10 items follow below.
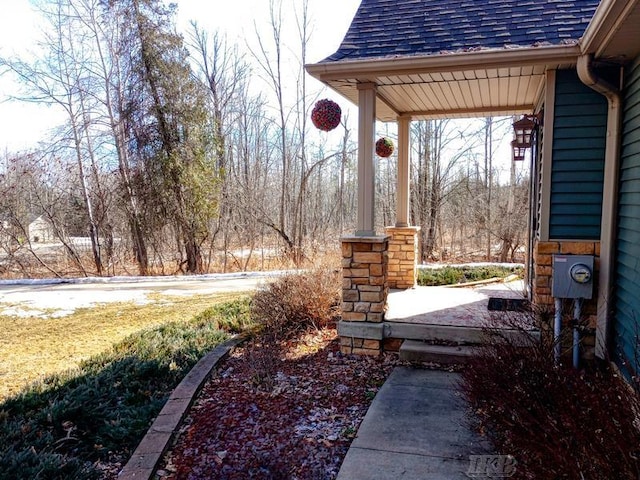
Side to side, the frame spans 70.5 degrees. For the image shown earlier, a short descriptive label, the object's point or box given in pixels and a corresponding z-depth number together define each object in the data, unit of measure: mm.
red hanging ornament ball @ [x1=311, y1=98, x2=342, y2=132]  4195
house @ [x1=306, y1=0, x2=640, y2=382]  3117
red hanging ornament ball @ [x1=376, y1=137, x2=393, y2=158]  5902
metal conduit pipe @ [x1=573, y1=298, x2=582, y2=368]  3241
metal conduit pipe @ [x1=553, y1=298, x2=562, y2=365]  3242
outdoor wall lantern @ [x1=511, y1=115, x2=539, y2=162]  4488
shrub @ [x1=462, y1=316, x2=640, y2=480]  1545
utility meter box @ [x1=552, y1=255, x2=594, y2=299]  3387
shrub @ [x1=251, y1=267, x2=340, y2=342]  4570
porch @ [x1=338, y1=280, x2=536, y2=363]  3738
